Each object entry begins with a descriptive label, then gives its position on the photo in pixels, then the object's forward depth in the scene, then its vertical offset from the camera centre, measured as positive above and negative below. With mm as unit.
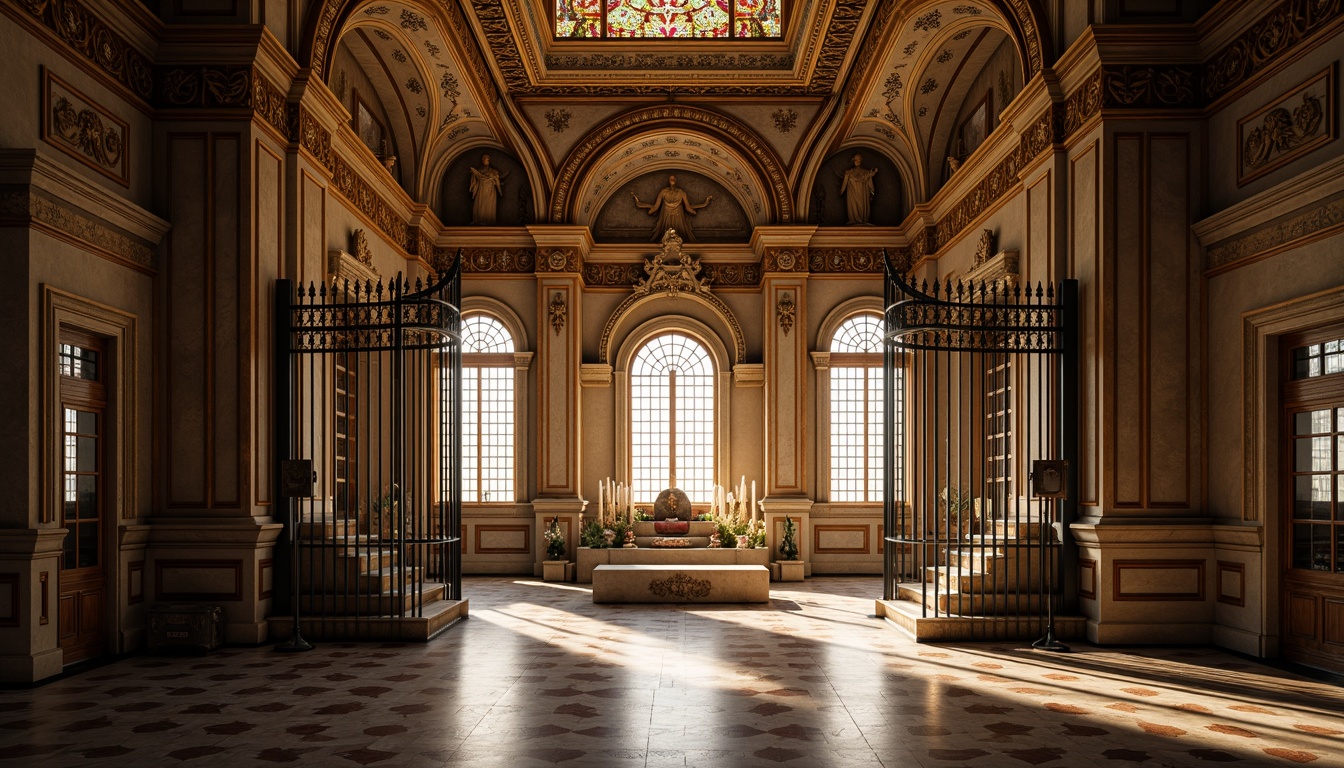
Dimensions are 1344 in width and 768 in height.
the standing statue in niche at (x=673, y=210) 18047 +3535
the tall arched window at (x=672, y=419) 18031 -30
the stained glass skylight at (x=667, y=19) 16141 +6061
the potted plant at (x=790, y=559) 16281 -2202
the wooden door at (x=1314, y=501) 7957 -681
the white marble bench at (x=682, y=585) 12969 -2051
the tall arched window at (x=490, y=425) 17469 -112
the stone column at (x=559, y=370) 16750 +761
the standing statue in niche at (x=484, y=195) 17516 +3684
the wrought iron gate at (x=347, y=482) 9703 -575
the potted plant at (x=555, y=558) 16188 -2163
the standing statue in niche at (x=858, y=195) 17469 +3641
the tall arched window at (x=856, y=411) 17422 +87
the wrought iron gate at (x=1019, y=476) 9641 -587
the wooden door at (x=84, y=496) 8258 -612
